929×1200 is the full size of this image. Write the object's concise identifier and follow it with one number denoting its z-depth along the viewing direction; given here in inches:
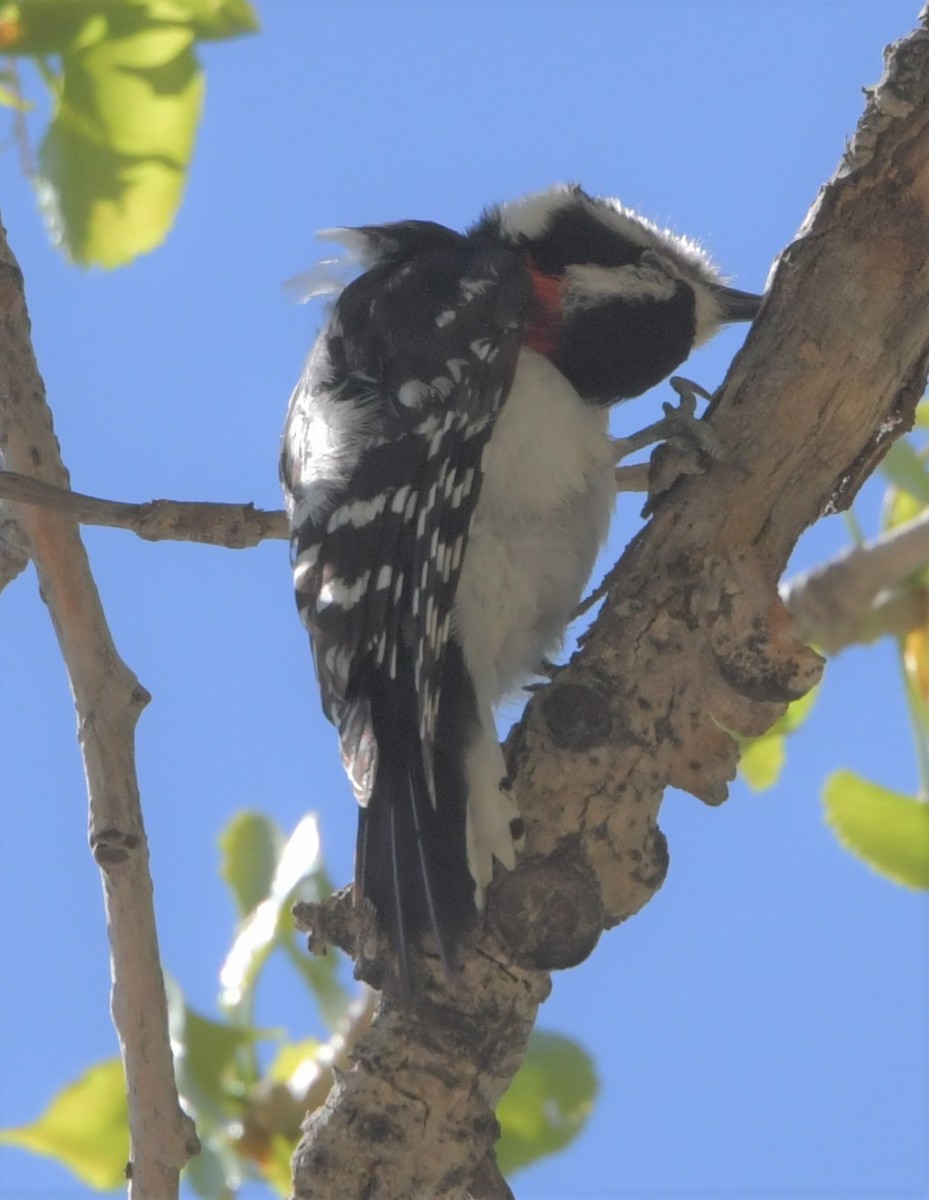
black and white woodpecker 157.4
